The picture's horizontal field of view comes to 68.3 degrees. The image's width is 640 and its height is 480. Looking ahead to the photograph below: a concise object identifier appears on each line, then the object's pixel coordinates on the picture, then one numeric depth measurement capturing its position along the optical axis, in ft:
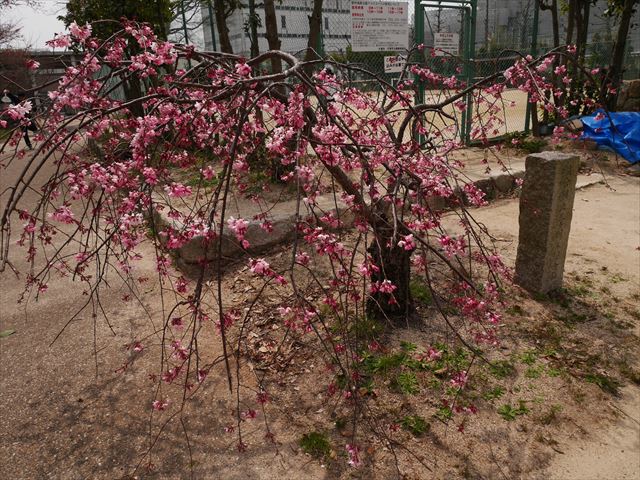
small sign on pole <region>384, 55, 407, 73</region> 23.64
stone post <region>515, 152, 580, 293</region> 10.39
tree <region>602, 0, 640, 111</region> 26.56
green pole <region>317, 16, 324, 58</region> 21.98
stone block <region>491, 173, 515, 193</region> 18.81
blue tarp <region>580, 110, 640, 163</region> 23.43
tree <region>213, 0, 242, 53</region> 20.52
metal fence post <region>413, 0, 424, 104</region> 23.06
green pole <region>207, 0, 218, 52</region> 27.49
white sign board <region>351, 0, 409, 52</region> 23.73
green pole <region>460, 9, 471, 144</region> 25.37
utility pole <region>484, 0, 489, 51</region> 36.76
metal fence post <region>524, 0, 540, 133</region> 27.68
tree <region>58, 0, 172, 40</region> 25.85
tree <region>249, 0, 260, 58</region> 22.04
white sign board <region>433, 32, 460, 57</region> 25.53
